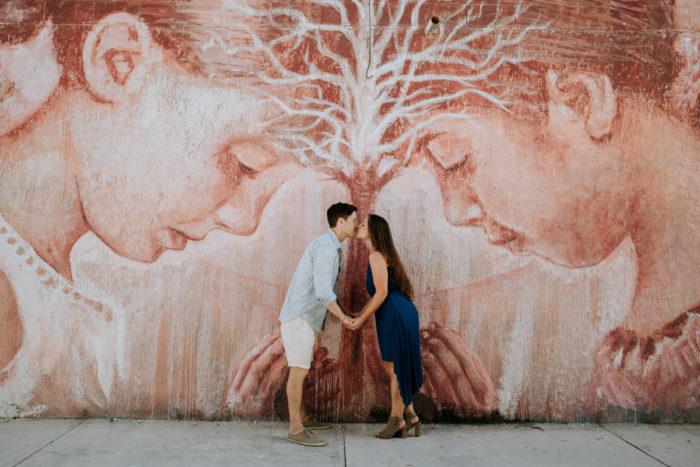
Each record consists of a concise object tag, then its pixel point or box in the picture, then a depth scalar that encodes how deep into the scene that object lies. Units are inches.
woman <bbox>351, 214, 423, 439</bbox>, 166.7
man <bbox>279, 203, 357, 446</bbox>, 162.6
